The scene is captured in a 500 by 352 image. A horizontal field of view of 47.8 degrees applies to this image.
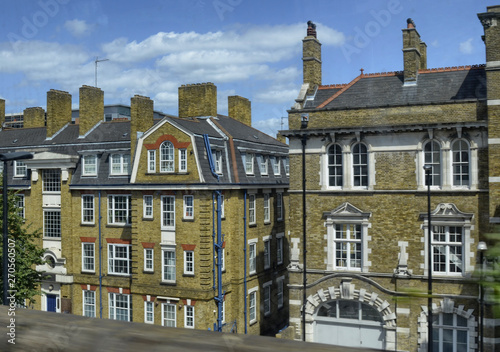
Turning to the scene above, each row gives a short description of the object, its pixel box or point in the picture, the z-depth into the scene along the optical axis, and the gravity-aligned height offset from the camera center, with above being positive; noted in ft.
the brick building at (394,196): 71.72 -2.75
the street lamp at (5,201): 45.38 -1.80
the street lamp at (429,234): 67.15 -7.59
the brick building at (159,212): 94.27 -6.17
